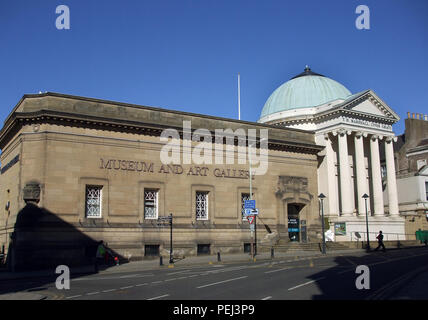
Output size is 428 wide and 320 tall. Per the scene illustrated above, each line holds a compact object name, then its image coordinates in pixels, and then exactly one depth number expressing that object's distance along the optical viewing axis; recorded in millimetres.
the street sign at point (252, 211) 35250
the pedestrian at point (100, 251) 30275
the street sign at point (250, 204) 35469
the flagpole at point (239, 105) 45591
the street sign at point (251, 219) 34706
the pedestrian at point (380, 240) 37672
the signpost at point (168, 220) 31819
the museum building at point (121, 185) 32281
